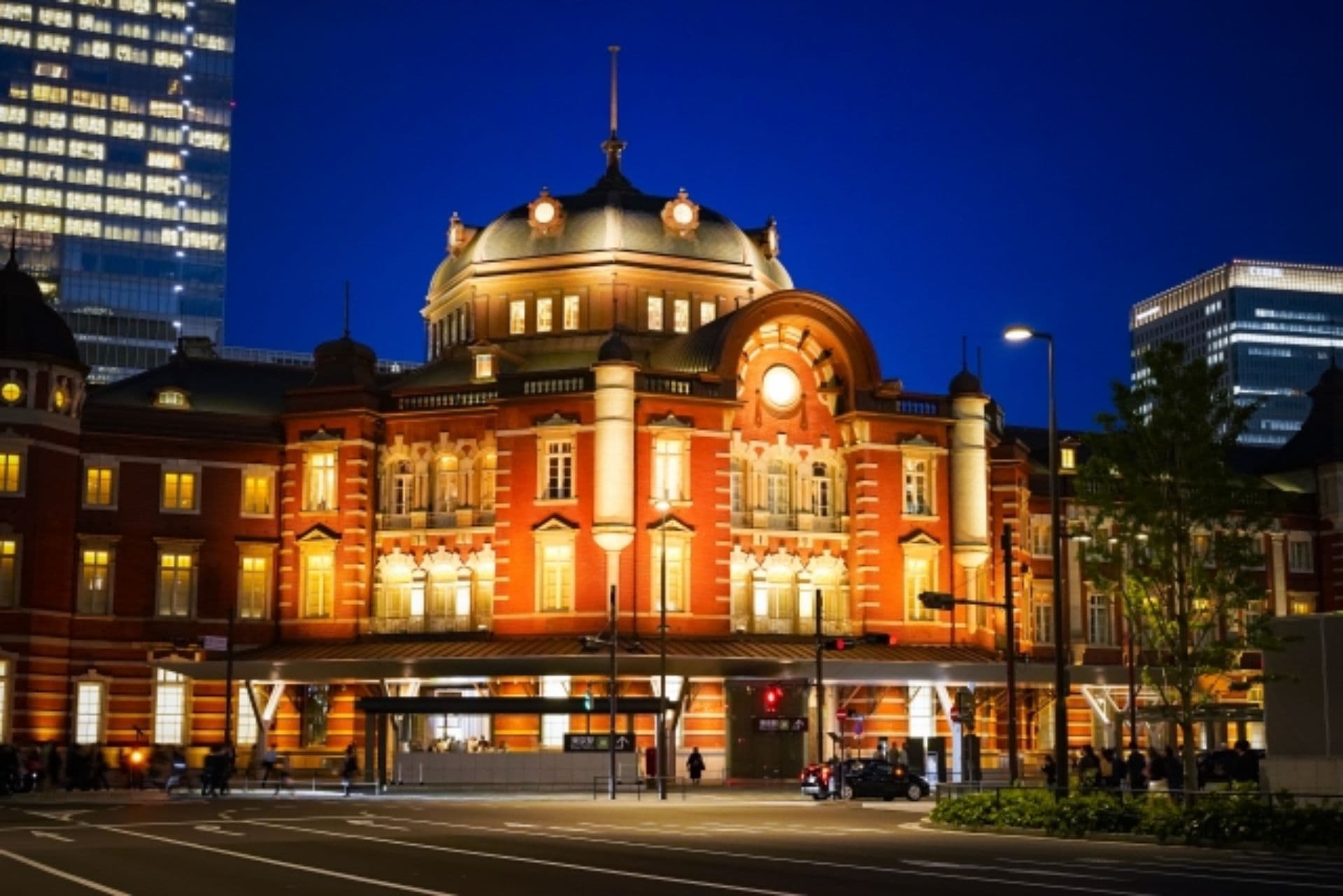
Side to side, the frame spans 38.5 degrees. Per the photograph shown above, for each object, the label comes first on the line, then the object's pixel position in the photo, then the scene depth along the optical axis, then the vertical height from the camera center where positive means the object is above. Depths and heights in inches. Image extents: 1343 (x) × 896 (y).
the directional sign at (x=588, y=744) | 2332.2 -48.1
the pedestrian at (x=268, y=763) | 2415.1 -73.9
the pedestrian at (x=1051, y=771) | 1796.0 -63.2
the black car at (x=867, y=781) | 2122.3 -84.3
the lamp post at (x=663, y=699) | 2206.0 +4.9
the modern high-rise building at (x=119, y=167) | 5999.0 +1697.8
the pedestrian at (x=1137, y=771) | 1793.8 -63.7
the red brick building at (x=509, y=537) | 2581.2 +231.2
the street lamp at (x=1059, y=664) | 1452.9 +30.3
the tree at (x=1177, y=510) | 1619.1 +163.0
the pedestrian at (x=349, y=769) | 2203.5 -77.3
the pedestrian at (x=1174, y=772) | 1859.0 -67.0
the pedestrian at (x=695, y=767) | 2433.6 -79.0
